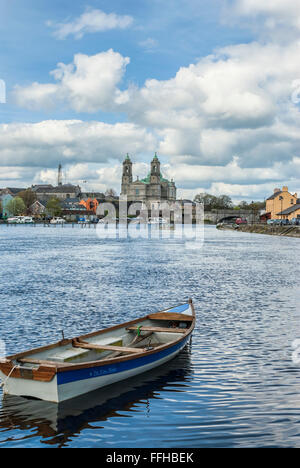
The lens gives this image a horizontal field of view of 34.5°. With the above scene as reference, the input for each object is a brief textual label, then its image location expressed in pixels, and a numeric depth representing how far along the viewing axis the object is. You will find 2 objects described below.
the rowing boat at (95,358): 14.12
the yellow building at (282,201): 173.25
